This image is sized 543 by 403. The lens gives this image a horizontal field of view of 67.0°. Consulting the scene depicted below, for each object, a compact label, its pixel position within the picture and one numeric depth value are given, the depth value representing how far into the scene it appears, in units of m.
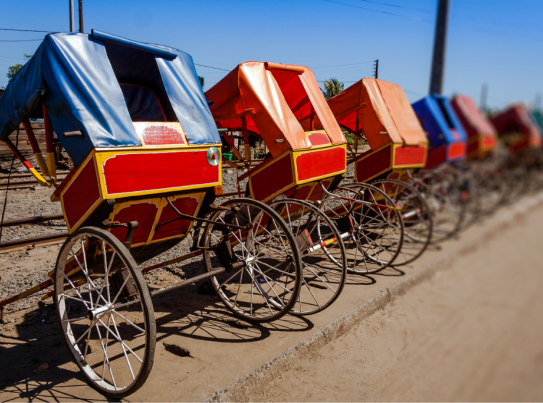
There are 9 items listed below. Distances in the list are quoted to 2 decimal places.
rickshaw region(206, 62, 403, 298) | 4.10
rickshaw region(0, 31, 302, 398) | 2.68
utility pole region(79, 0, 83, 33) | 14.16
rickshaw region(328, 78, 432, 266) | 5.60
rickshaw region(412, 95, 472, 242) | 7.16
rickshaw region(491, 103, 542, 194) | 11.86
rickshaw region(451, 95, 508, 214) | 8.85
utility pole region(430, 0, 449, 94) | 9.15
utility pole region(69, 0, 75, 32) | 12.07
